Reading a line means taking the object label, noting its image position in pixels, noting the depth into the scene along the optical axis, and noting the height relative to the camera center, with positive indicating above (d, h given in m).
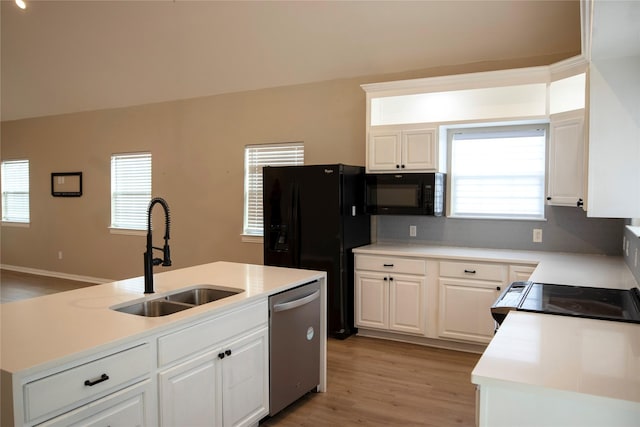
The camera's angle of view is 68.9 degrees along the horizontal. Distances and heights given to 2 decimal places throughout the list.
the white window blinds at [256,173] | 5.70 +0.36
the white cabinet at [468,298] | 3.93 -0.82
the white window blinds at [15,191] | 8.29 +0.15
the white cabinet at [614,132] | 2.12 +0.35
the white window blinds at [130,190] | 6.82 +0.15
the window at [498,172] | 4.29 +0.30
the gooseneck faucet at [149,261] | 2.49 -0.33
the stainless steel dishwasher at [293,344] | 2.78 -0.90
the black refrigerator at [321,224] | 4.41 -0.21
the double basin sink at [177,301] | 2.43 -0.56
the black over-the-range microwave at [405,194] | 4.36 +0.09
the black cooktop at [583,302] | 2.00 -0.47
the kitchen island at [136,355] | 1.57 -0.62
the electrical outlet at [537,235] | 4.26 -0.29
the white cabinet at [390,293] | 4.24 -0.85
